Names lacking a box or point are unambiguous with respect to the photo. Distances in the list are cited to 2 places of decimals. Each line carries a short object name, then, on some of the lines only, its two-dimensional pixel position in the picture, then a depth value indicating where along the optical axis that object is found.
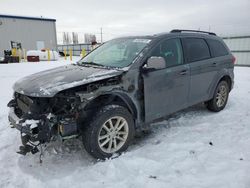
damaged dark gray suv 2.83
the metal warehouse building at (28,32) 27.33
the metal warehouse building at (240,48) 15.18
